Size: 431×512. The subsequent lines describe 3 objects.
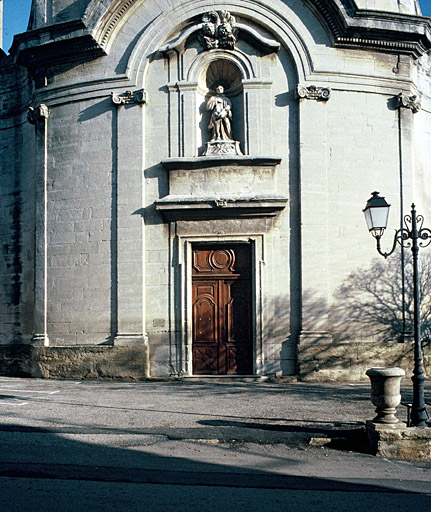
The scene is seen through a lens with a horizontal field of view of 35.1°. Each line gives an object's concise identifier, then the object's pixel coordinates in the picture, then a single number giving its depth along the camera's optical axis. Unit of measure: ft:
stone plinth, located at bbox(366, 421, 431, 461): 27.58
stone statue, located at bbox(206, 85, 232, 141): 52.49
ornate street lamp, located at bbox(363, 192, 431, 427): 29.14
